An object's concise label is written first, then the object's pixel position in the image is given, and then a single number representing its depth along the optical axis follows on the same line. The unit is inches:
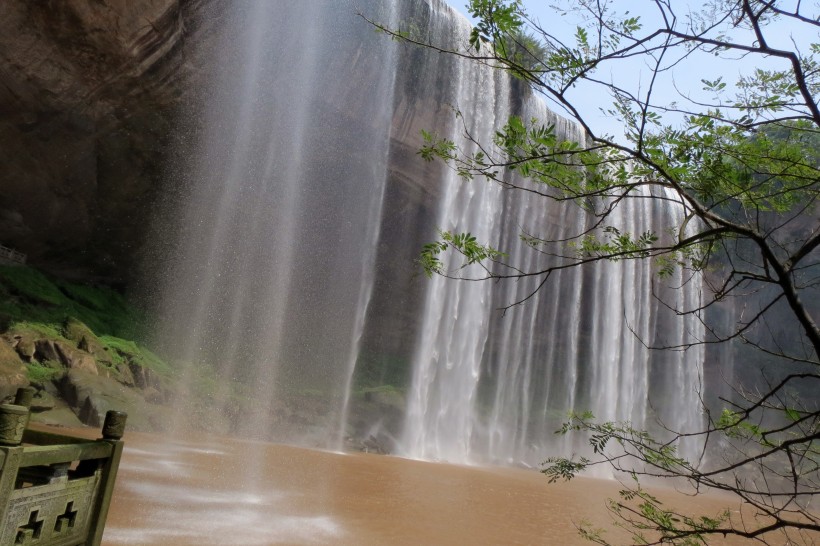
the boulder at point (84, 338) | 545.6
